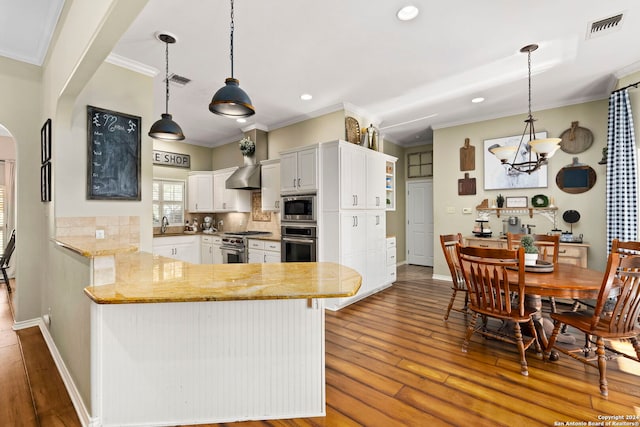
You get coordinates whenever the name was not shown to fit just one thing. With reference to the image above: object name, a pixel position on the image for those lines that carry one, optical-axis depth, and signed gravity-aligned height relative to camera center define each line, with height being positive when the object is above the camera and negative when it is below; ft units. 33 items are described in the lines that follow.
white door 23.02 -0.83
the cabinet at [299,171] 13.71 +2.04
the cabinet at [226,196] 19.31 +1.12
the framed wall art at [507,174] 15.33 +2.06
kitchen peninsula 5.38 -2.65
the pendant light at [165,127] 9.12 +2.68
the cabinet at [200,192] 20.75 +1.53
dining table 7.32 -1.88
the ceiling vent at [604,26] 8.59 +5.61
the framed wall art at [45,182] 9.34 +1.06
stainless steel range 16.74 -1.98
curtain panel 11.55 +1.59
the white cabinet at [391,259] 16.63 -2.70
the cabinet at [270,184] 16.42 +1.63
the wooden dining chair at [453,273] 10.92 -2.31
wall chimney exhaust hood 17.25 +2.06
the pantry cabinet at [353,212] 13.15 +0.02
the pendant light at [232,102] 6.24 +2.43
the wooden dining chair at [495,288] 7.73 -2.15
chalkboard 9.29 +1.93
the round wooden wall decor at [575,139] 14.08 +3.52
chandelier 9.53 +2.15
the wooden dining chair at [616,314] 6.80 -2.47
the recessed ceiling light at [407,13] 7.98 +5.55
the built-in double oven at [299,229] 13.69 -0.79
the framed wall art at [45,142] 9.18 +2.38
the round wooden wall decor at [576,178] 14.01 +1.61
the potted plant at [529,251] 9.29 -1.25
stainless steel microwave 13.73 +0.23
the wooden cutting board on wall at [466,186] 17.29 +1.56
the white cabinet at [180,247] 17.90 -2.15
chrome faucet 20.15 -0.80
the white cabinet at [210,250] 18.53 -2.38
